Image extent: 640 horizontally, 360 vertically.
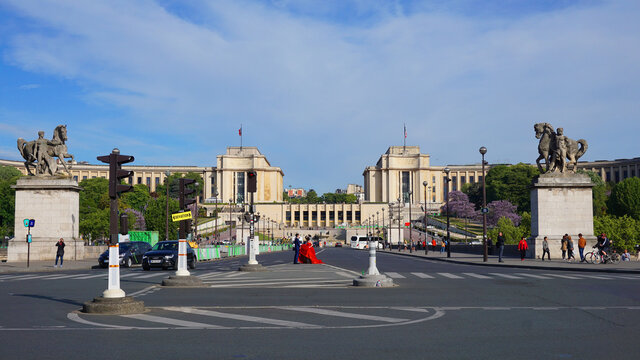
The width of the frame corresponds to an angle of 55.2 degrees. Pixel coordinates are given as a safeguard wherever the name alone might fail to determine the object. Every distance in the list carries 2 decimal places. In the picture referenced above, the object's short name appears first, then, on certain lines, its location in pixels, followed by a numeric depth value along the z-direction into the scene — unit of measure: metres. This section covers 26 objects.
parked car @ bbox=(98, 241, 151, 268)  31.78
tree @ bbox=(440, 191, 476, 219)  140.62
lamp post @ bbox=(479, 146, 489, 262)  36.88
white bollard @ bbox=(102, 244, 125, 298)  11.63
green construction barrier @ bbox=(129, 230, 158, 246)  51.47
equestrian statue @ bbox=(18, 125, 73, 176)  39.03
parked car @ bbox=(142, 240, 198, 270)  29.03
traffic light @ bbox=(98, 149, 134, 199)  12.11
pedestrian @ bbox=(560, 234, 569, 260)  34.06
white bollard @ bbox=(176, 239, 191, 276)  18.77
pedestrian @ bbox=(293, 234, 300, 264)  35.22
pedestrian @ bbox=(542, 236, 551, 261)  34.47
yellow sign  19.62
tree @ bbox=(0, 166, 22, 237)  89.03
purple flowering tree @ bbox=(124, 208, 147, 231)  92.29
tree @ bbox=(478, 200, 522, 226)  120.93
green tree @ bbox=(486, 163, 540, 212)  136.14
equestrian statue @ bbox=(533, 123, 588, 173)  36.44
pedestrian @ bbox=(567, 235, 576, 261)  33.25
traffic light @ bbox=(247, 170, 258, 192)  25.63
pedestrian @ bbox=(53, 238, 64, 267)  31.04
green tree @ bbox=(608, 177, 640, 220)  84.25
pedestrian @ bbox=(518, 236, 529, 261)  35.00
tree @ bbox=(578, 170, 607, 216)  101.88
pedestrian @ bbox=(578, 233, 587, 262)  31.89
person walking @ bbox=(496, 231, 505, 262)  35.97
